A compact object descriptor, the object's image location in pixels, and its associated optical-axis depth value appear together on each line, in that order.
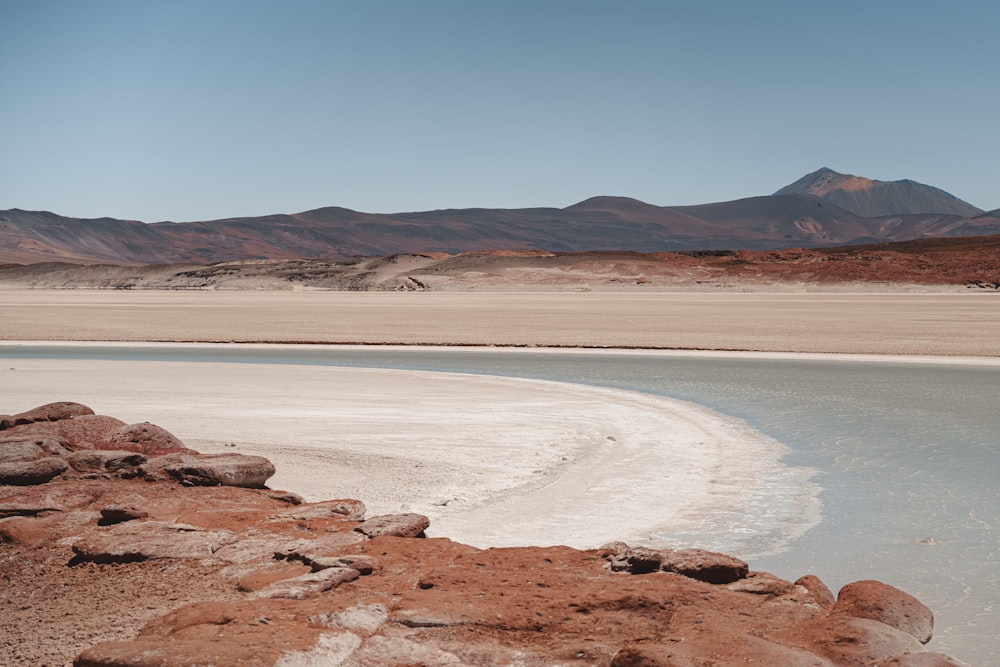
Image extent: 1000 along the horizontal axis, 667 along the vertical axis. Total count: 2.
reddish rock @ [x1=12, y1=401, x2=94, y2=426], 10.44
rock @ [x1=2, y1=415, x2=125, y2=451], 9.48
